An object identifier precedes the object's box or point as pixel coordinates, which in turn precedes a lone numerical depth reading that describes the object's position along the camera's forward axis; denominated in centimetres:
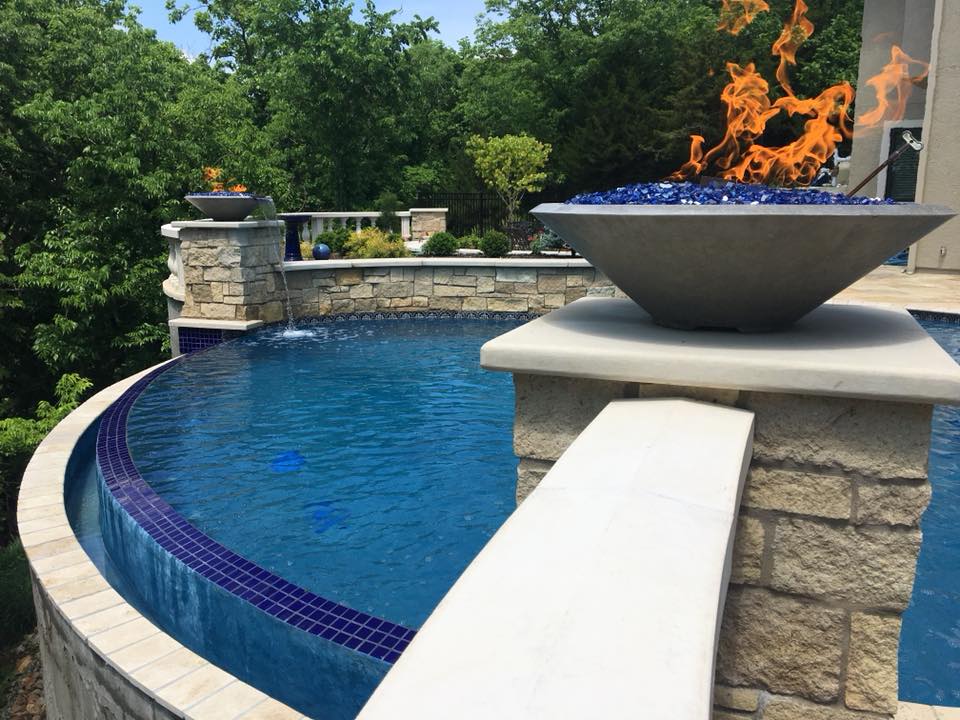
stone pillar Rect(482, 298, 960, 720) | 193
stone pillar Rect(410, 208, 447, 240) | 1973
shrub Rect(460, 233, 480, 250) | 1681
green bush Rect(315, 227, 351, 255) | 1569
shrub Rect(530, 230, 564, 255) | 1565
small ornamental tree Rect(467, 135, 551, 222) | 2042
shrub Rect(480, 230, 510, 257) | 1537
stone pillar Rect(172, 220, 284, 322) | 1095
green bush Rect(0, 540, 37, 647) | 715
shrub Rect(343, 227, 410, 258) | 1459
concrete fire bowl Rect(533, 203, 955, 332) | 205
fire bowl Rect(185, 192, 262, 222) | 1073
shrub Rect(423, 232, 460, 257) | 1495
